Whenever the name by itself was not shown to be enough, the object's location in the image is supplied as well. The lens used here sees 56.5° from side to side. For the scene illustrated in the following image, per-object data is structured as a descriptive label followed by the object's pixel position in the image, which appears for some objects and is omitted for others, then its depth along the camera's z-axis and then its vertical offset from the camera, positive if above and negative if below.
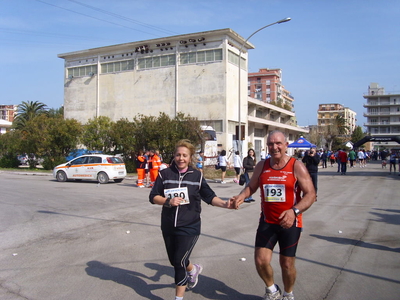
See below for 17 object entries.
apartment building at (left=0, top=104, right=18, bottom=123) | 163.00 +15.31
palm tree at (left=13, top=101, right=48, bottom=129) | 60.41 +6.17
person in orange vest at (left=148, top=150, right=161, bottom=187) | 17.34 -0.75
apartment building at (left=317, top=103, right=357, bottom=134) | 128.00 +13.84
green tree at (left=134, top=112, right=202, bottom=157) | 28.94 +1.31
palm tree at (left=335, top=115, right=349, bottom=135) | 89.71 +6.25
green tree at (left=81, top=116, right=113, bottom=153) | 32.62 +0.98
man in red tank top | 3.98 -0.64
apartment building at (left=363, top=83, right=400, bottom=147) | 103.06 +10.71
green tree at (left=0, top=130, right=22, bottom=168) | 35.78 -0.42
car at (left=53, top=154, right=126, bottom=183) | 20.39 -1.19
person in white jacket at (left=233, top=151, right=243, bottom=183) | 16.94 -0.62
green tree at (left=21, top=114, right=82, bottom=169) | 31.31 +0.81
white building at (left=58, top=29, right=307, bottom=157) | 38.62 +7.77
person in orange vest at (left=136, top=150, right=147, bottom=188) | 18.38 -0.93
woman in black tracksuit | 4.11 -0.61
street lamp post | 22.81 +7.97
